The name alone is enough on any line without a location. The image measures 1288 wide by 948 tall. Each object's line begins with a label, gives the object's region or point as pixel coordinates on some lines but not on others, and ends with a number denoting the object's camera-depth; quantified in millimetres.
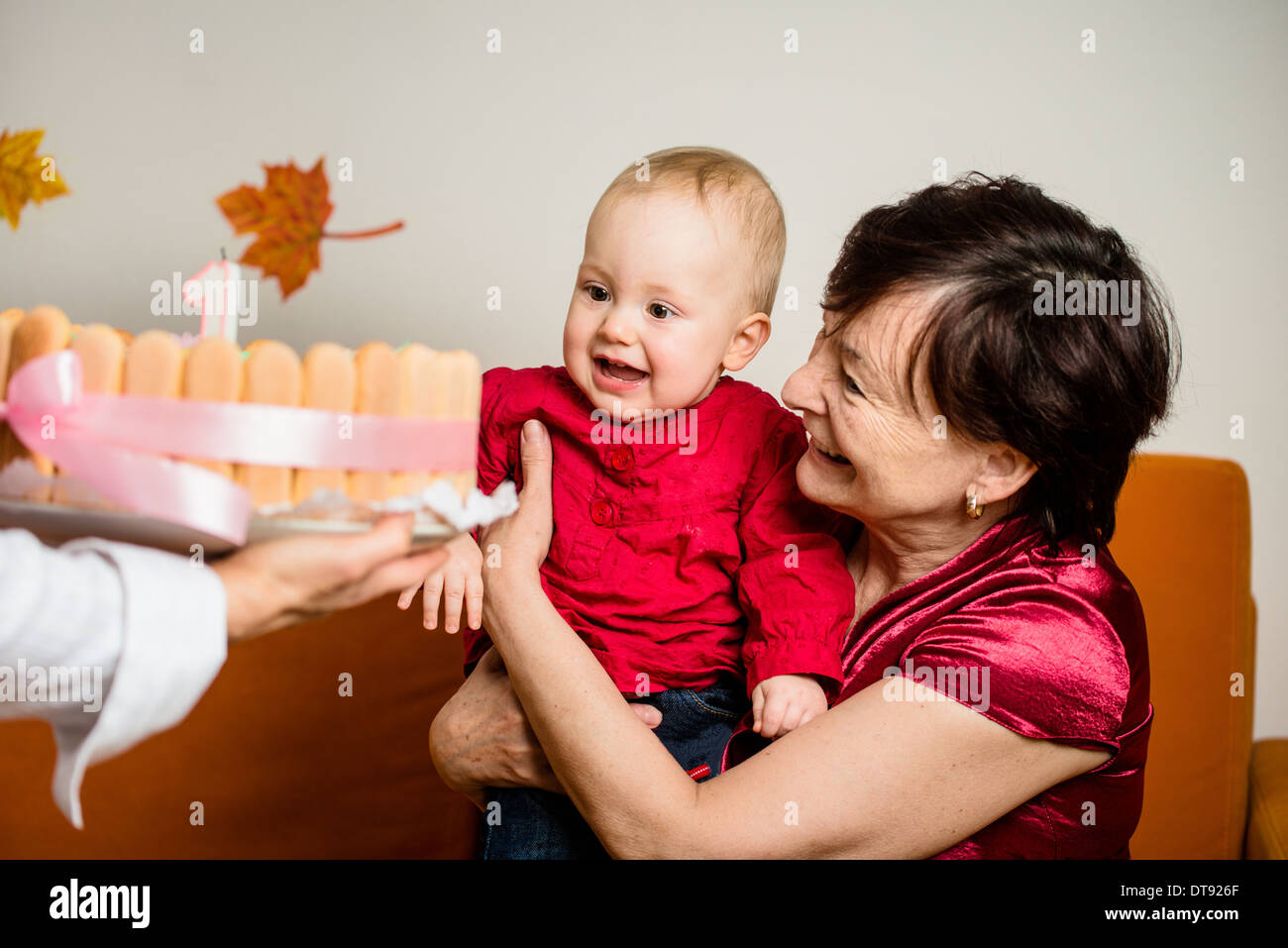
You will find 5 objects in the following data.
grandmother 1337
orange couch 2158
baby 1490
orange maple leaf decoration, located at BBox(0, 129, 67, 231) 1445
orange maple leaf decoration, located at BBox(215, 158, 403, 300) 2539
